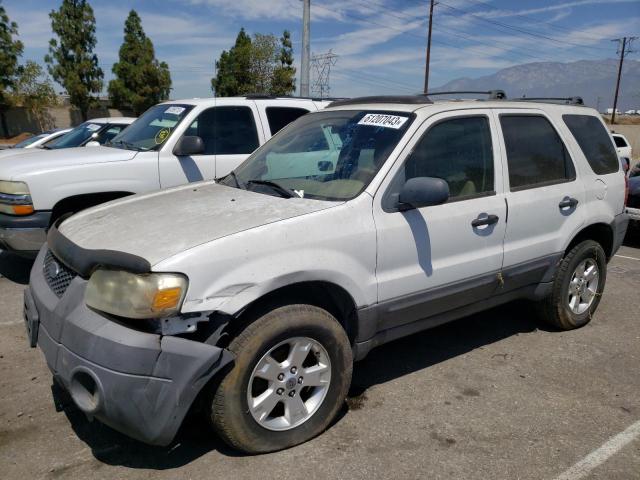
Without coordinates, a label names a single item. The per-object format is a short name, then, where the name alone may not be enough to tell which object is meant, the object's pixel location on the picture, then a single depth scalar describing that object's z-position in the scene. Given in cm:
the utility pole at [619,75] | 5319
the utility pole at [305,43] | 1519
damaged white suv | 254
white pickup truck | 532
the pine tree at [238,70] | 3609
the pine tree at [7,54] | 3316
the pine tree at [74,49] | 3738
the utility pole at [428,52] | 3516
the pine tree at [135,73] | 4075
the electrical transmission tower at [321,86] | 5651
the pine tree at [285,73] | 3534
